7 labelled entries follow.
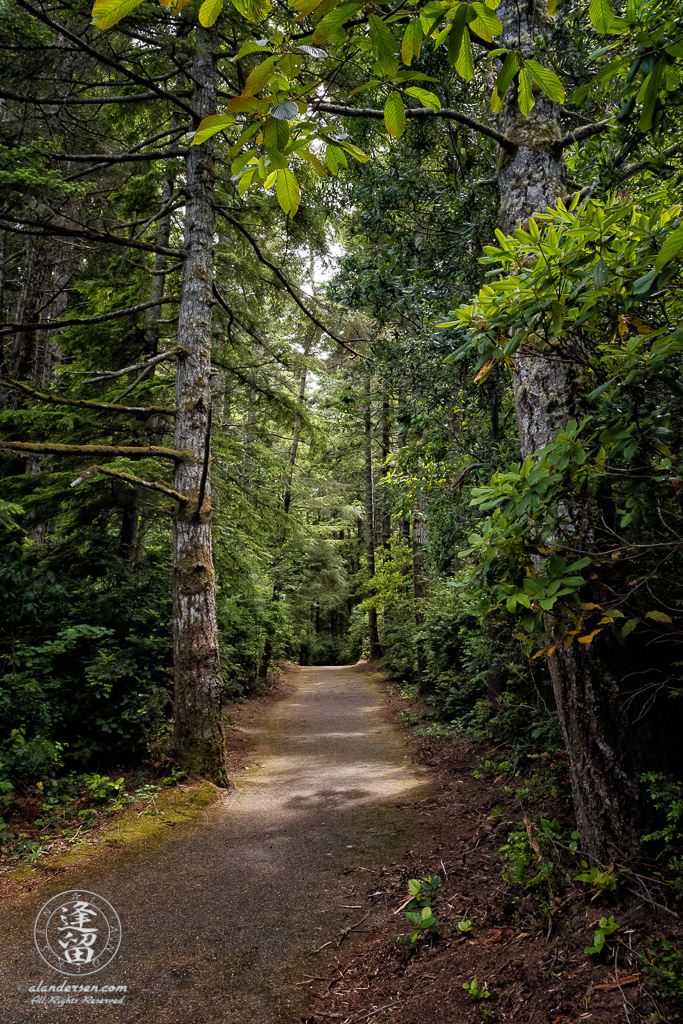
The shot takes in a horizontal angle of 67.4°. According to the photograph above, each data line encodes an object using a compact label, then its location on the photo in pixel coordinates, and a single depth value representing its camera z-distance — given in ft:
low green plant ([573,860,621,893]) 8.79
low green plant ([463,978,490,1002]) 8.35
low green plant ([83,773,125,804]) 19.33
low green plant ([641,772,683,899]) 8.31
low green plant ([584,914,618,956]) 8.05
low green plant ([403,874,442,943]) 10.64
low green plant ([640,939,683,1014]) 6.86
